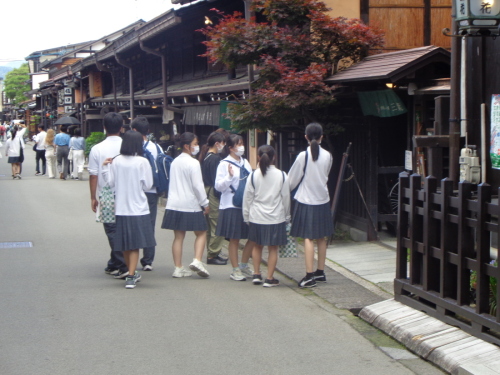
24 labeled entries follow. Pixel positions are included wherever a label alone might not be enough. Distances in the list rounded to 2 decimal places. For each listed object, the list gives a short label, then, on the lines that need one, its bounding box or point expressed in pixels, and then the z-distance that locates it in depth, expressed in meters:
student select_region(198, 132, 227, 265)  9.21
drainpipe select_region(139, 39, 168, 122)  19.72
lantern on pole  6.88
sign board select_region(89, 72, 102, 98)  35.09
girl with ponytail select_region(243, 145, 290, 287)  7.97
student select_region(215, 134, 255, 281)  8.52
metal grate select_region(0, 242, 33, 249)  11.06
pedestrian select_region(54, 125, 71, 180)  24.27
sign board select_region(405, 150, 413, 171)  9.95
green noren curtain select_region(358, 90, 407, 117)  10.10
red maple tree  10.66
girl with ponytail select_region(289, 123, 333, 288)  8.02
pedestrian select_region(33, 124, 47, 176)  25.86
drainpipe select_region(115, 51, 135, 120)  23.94
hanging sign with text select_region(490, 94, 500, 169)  7.64
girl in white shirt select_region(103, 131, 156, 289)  7.89
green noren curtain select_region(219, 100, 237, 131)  14.89
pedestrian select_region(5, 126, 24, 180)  23.97
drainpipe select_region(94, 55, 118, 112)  29.16
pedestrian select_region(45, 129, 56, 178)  25.00
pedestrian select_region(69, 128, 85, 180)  24.11
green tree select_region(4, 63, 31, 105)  93.44
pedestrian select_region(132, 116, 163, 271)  8.84
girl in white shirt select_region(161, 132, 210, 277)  8.45
